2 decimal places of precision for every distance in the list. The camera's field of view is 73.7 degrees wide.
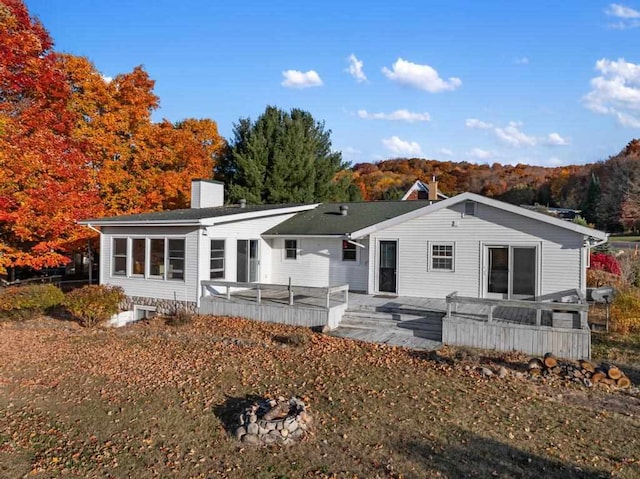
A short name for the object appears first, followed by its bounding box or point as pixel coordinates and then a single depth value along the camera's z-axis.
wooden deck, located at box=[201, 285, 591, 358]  9.70
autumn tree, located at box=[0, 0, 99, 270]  14.40
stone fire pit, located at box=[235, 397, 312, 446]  6.20
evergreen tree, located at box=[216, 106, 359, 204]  30.00
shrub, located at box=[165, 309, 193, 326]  13.53
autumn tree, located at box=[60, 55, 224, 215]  19.56
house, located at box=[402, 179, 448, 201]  29.72
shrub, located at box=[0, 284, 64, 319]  14.72
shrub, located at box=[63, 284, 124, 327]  14.20
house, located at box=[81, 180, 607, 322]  13.36
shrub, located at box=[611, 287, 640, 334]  11.03
